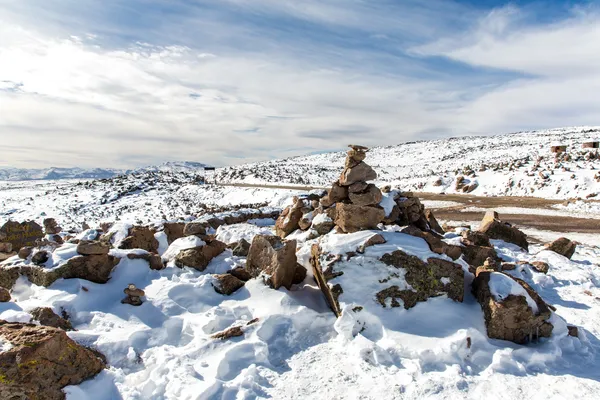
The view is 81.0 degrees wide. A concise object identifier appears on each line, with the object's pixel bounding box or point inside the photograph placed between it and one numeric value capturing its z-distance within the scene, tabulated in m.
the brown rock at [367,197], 9.89
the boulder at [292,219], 13.70
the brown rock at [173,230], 12.61
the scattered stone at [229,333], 6.29
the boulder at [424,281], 7.11
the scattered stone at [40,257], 8.15
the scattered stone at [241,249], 10.03
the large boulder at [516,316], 6.27
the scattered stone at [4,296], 6.70
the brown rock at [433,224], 14.69
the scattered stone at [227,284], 7.97
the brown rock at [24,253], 8.45
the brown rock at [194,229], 10.12
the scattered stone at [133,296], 7.39
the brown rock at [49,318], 6.25
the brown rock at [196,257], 9.09
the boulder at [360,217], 9.46
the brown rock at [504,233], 13.51
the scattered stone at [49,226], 16.92
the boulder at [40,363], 4.21
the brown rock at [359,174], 10.16
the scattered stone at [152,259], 8.88
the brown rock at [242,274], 8.60
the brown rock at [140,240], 10.55
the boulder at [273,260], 7.92
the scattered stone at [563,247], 11.90
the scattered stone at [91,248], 8.12
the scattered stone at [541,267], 9.91
